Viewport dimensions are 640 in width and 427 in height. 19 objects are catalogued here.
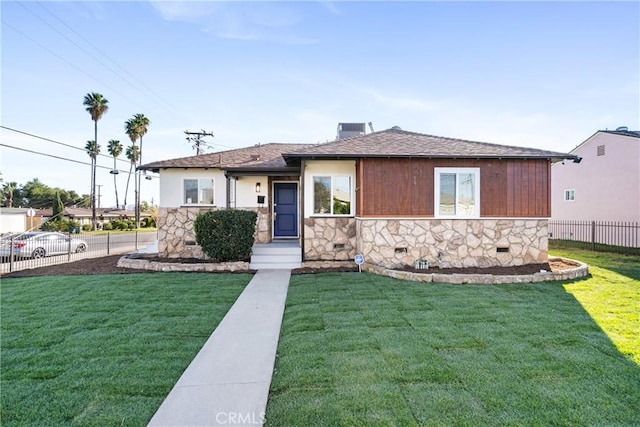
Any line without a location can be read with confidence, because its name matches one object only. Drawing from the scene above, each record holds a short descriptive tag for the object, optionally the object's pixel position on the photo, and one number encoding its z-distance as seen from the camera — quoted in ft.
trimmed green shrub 31.30
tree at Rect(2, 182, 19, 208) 168.14
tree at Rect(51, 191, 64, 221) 125.70
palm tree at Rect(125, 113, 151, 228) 119.96
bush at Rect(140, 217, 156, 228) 139.13
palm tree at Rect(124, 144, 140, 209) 129.90
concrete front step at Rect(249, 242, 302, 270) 32.37
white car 44.70
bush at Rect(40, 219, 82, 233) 103.20
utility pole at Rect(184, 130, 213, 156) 86.07
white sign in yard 28.45
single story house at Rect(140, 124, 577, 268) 30.09
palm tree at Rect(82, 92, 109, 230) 102.63
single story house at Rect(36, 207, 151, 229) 153.77
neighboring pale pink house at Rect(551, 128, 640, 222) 47.70
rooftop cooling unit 48.98
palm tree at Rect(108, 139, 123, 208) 132.77
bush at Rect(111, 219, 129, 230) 124.32
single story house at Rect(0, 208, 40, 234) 114.18
